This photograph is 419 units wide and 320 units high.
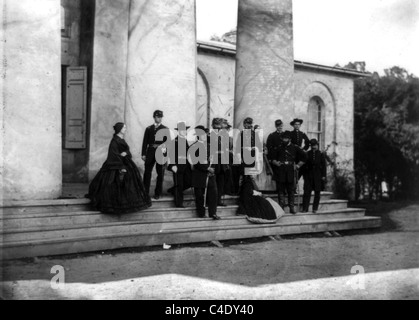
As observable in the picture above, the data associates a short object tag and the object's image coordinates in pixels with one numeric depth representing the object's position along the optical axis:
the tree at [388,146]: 23.47
